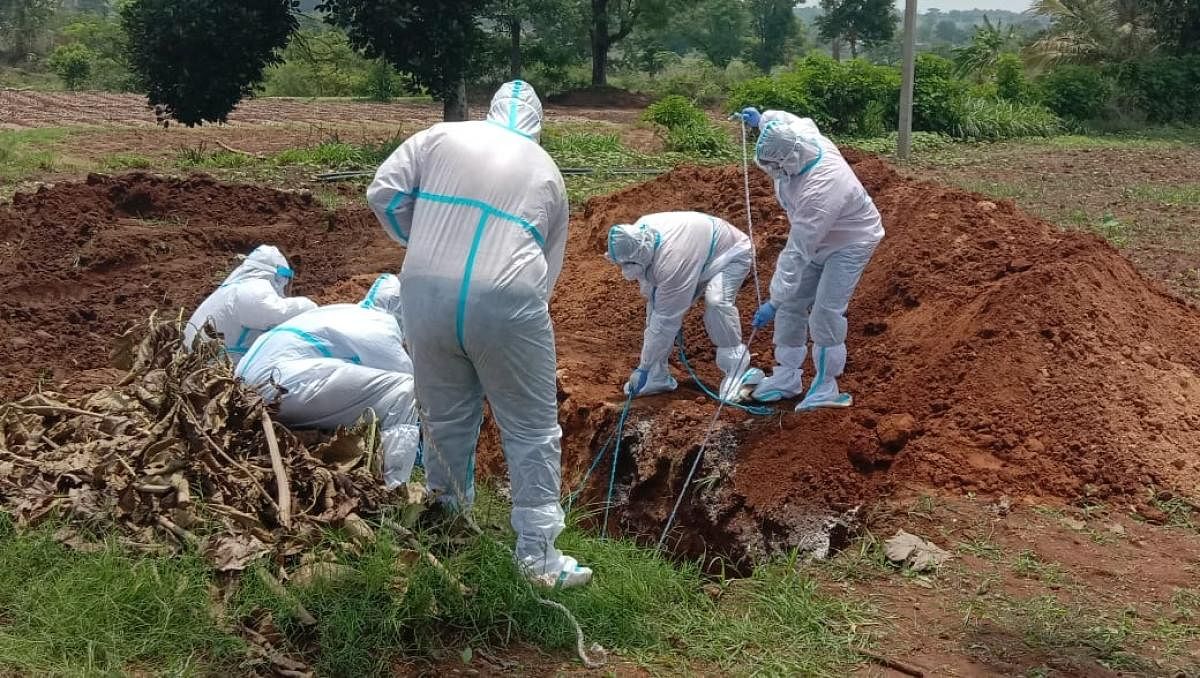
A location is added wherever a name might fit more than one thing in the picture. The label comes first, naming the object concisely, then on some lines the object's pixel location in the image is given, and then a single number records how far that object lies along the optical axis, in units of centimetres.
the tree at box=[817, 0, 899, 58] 4719
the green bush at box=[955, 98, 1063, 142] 2188
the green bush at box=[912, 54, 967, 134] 2169
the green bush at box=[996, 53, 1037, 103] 2547
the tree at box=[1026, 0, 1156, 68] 2939
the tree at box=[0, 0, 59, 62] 4141
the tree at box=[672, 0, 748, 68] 5688
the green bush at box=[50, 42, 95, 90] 3384
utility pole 1723
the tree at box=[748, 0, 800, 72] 5606
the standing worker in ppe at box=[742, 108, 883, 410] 636
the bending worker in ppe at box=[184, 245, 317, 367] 675
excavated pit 605
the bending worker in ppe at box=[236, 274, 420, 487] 568
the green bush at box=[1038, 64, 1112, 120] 2511
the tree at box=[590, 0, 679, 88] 3331
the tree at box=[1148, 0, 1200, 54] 2872
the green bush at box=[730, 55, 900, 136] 2130
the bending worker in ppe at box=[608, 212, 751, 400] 686
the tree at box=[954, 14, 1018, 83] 3391
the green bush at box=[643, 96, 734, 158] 1878
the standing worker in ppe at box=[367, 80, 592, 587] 448
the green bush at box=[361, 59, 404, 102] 3128
